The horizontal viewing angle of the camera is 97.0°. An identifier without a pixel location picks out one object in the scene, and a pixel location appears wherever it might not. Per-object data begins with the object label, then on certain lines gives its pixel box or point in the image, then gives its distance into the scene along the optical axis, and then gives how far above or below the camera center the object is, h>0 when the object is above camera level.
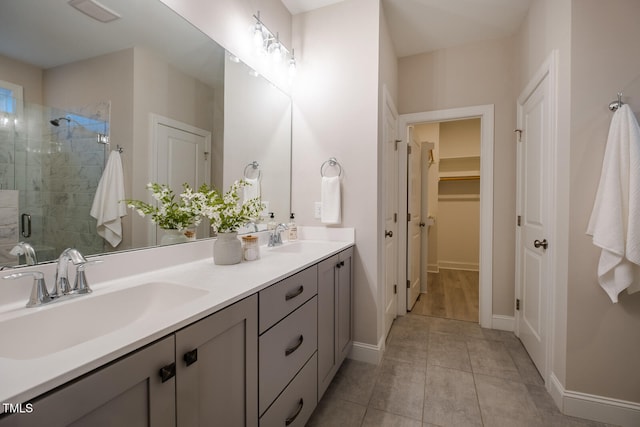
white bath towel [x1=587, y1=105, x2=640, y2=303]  1.33 +0.02
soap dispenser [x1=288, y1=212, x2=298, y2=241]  2.23 -0.16
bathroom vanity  0.51 -0.36
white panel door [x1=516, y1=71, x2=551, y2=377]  1.88 -0.07
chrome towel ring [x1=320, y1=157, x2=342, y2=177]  2.19 +0.37
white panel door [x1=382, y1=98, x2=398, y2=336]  2.36 -0.02
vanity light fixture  1.90 +1.21
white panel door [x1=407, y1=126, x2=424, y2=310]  2.99 -0.08
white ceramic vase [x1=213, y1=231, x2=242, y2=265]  1.40 -0.19
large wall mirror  0.85 +0.39
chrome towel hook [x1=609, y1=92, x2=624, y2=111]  1.42 +0.55
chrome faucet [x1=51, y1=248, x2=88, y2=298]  0.86 -0.19
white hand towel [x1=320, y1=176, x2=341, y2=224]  2.13 +0.09
